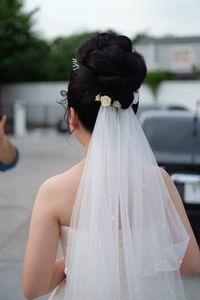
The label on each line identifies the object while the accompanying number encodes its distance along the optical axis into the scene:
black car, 4.99
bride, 1.62
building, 31.91
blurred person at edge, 3.28
